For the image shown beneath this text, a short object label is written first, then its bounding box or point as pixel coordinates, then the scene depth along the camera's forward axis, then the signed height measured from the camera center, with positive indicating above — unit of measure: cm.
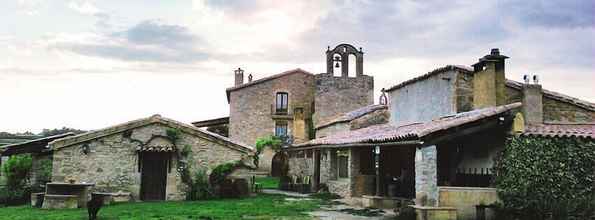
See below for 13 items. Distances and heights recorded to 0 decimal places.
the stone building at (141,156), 1827 +15
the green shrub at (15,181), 1812 -81
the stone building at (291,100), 3862 +466
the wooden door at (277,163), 3456 -11
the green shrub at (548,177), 1169 -28
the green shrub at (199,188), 1891 -101
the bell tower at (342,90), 3859 +541
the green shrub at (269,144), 3403 +114
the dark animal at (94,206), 1308 -118
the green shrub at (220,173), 1922 -46
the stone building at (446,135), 1271 +77
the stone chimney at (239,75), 4359 +721
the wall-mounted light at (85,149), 1836 +36
